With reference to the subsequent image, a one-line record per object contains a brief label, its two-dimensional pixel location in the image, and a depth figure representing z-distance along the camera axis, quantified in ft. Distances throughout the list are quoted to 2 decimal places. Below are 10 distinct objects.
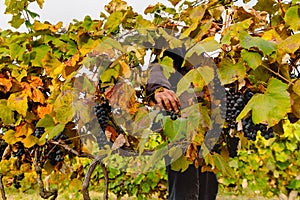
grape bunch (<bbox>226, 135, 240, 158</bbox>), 8.77
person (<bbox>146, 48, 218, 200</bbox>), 6.18
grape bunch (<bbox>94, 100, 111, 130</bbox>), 6.82
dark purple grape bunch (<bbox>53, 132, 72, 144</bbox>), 8.08
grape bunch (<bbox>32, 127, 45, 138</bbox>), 7.84
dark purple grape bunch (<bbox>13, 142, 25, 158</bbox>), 8.70
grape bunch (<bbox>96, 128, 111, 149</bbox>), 7.25
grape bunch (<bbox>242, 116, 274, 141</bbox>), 6.42
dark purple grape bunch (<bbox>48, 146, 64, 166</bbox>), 8.60
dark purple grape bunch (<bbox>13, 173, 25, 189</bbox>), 11.14
